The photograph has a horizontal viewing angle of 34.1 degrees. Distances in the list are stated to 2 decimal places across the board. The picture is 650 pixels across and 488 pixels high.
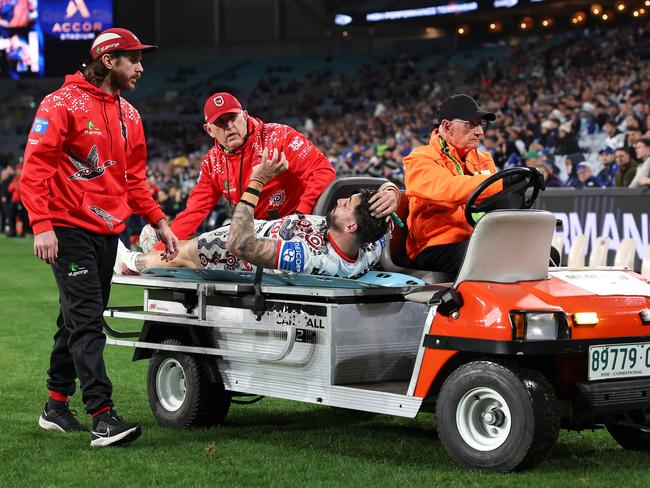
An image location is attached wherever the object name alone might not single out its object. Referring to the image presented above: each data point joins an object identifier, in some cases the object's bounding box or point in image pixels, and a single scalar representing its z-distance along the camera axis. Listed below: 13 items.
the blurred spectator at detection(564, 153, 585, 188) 16.19
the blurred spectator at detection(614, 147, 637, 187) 14.16
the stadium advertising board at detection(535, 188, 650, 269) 12.59
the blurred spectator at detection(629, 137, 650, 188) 13.20
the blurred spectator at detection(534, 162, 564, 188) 16.23
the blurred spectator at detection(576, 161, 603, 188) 15.41
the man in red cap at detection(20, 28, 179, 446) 5.27
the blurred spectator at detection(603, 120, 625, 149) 18.09
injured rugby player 5.41
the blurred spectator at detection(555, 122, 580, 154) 18.56
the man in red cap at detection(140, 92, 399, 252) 6.31
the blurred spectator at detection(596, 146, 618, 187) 15.49
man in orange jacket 5.55
